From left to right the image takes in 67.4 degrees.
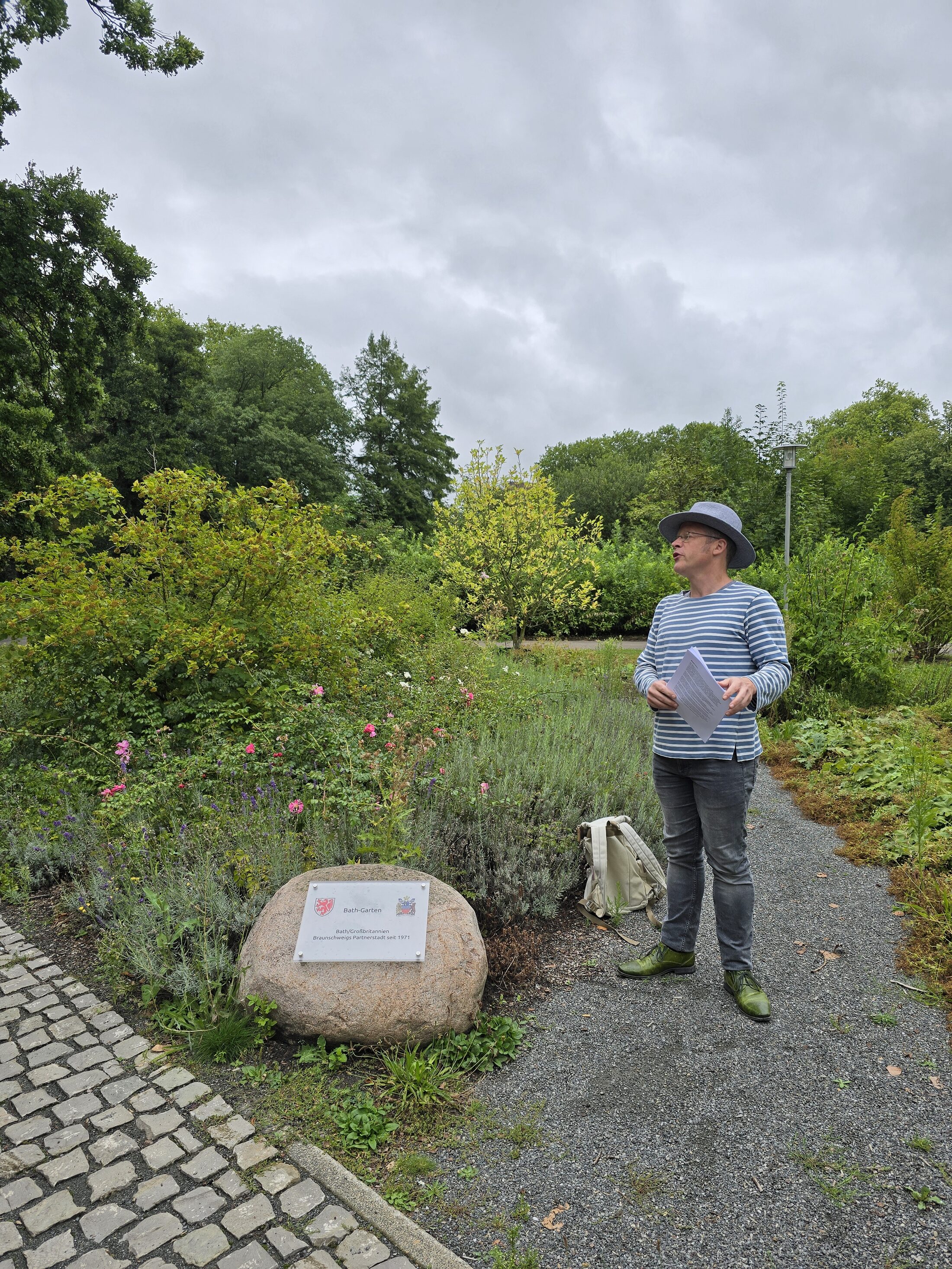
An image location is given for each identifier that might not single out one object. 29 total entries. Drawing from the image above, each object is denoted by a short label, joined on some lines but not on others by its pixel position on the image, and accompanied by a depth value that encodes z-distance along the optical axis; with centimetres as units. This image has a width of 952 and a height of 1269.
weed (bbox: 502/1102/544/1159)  223
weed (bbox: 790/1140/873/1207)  199
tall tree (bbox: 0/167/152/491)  936
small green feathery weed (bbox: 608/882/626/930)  362
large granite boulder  263
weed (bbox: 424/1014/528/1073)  260
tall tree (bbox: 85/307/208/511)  2325
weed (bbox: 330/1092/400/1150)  224
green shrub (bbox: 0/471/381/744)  472
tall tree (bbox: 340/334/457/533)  3509
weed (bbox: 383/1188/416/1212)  201
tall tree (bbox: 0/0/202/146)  856
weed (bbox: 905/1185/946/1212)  193
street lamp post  988
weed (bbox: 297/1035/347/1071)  257
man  267
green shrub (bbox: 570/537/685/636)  1719
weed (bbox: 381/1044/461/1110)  240
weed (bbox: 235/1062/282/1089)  250
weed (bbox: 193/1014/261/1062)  263
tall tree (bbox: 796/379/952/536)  1609
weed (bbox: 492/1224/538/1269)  180
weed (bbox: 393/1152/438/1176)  212
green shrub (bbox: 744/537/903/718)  736
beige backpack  365
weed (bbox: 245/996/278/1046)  269
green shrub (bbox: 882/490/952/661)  967
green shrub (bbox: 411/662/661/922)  357
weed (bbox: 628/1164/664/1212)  200
